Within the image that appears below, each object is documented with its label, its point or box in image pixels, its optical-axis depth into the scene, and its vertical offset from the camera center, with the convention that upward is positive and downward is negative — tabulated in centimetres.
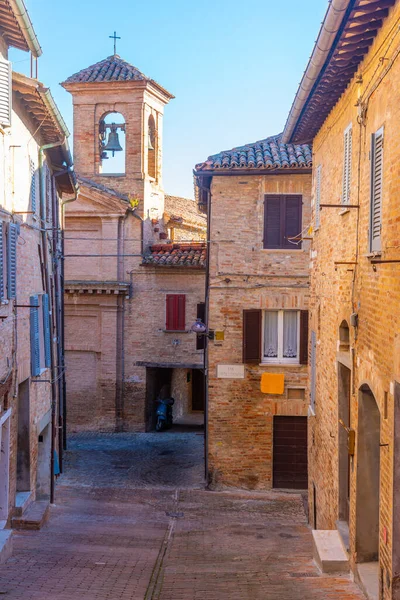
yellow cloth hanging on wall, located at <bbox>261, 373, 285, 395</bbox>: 1838 -262
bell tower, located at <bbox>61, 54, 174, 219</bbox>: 2670 +554
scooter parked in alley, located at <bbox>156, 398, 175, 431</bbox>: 2650 -496
